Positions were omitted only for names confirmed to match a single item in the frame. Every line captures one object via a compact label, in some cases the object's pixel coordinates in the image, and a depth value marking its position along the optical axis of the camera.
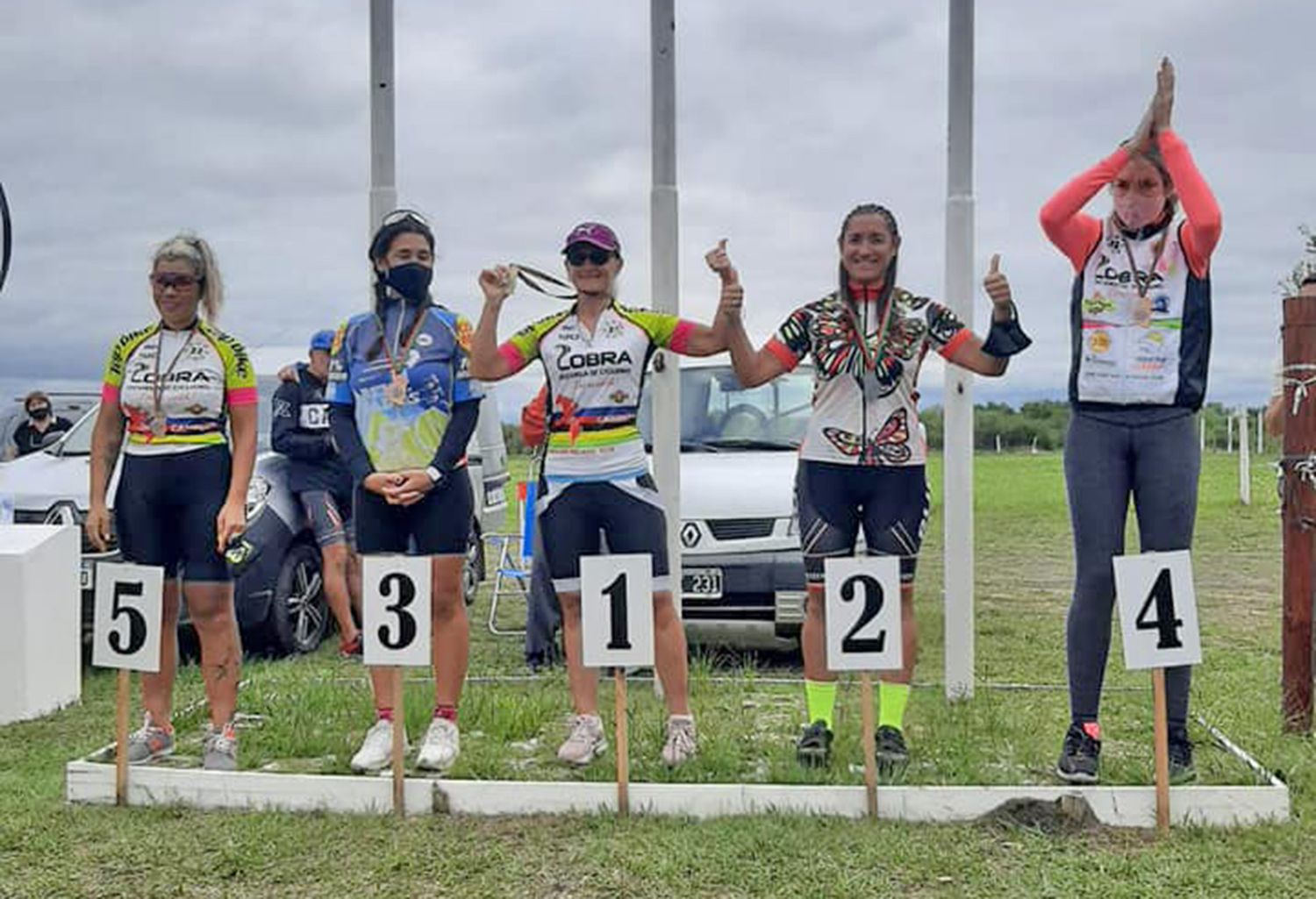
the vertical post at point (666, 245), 6.02
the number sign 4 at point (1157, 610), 4.11
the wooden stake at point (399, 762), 4.34
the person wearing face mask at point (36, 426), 10.87
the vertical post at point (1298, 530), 5.28
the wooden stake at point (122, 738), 4.54
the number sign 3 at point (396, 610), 4.39
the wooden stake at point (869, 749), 4.17
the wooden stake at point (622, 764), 4.29
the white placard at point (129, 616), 4.58
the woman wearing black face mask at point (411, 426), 4.70
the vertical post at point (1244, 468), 21.20
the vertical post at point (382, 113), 5.95
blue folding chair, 8.27
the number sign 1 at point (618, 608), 4.34
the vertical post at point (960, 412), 5.85
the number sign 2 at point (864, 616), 4.24
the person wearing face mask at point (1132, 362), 4.30
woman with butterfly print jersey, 4.57
